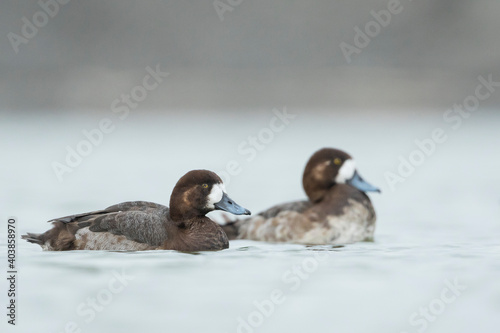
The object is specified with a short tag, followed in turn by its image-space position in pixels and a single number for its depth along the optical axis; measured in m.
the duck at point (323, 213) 20.73
